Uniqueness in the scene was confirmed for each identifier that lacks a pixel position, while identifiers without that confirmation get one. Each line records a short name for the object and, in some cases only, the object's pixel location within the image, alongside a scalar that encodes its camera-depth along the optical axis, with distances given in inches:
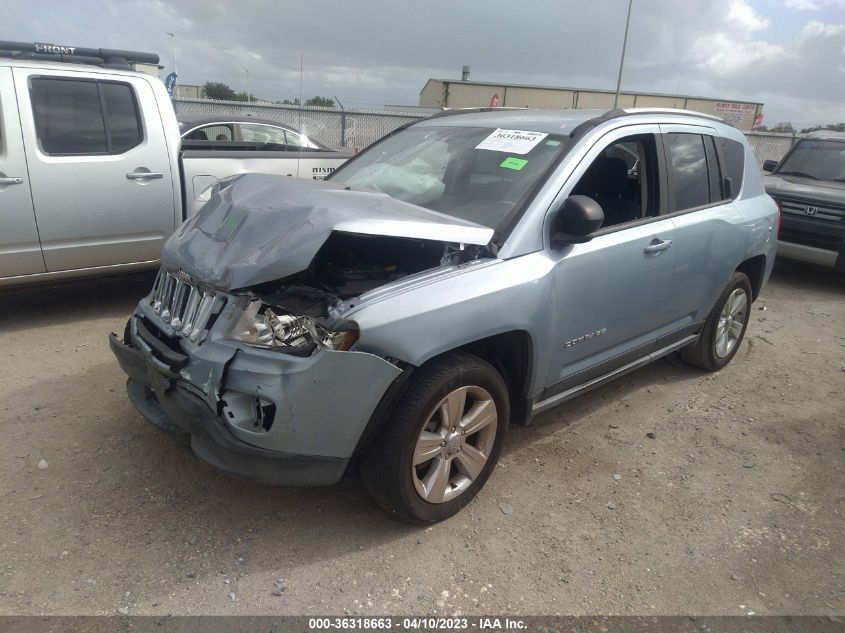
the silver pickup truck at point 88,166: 176.7
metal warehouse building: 1760.6
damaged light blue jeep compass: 92.0
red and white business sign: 1828.7
